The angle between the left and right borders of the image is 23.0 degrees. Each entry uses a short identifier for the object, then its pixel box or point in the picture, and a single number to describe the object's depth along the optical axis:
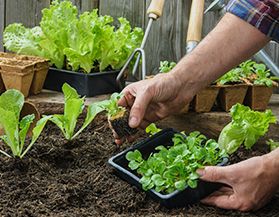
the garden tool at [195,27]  2.44
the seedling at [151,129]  2.16
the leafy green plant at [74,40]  2.55
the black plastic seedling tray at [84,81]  2.57
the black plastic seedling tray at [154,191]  1.69
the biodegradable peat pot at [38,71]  2.54
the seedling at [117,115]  1.93
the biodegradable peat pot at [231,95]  2.43
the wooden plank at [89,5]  3.17
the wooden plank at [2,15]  3.33
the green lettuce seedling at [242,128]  2.00
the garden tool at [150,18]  2.49
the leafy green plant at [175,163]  1.69
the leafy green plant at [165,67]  2.41
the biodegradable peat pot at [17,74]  2.44
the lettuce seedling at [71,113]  2.02
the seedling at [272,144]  2.19
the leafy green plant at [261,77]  2.45
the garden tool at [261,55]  2.62
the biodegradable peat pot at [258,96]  2.46
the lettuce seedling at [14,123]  1.91
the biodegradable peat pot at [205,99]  2.41
